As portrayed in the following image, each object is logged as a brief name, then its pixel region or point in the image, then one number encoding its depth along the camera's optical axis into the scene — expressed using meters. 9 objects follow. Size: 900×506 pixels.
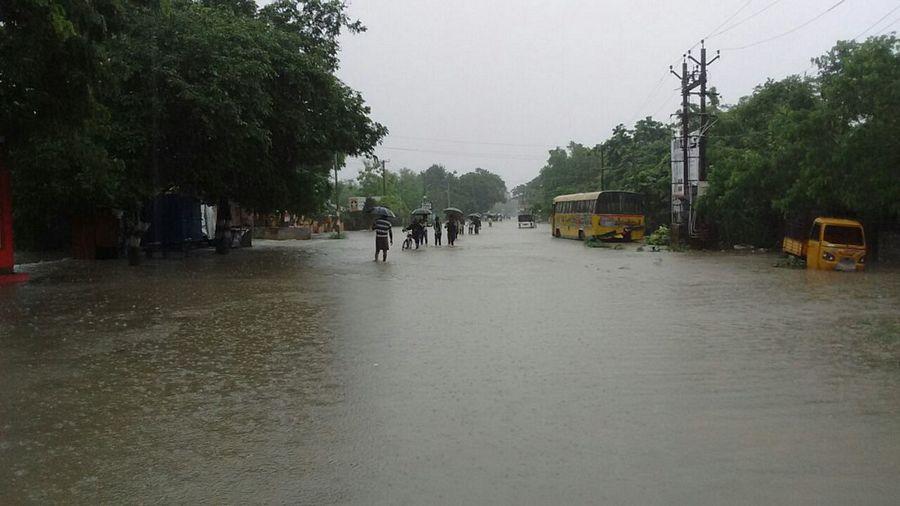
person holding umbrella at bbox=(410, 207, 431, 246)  34.42
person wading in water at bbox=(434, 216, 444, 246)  35.95
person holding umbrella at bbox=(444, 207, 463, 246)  36.38
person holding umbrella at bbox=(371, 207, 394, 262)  23.19
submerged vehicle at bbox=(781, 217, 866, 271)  19.80
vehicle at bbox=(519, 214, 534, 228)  90.12
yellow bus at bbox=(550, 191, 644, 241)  38.31
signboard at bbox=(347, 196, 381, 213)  79.76
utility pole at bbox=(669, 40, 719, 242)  32.22
